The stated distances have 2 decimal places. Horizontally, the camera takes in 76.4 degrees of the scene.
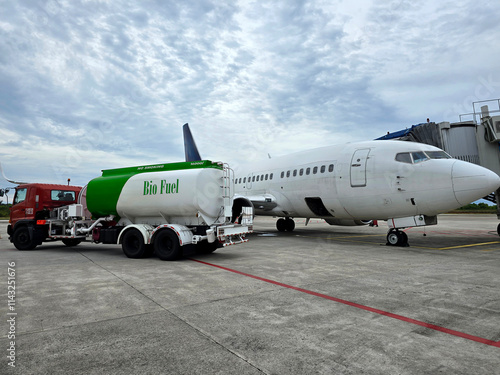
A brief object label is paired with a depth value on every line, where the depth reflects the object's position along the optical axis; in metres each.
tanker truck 9.23
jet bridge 12.58
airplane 9.84
